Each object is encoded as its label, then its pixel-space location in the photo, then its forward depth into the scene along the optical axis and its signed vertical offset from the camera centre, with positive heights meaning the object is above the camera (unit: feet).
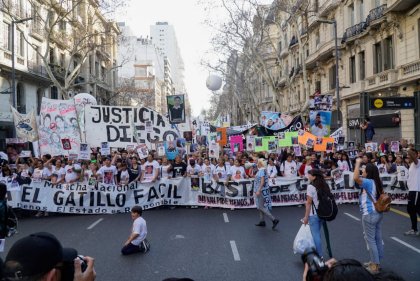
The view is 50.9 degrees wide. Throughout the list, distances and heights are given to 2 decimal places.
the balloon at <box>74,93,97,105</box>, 66.02 +6.98
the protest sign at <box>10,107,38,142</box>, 54.65 +2.36
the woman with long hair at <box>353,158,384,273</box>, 21.58 -3.78
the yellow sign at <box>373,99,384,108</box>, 60.59 +4.25
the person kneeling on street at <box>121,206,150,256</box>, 26.27 -5.83
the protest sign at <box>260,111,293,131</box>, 70.69 +2.60
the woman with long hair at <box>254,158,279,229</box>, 33.86 -4.18
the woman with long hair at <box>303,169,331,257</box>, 23.68 -3.22
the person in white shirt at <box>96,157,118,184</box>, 45.70 -3.14
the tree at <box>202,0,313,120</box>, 91.29 +24.04
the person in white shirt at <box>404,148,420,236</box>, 29.73 -4.08
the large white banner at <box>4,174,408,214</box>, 42.70 -5.48
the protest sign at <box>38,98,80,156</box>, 50.24 +1.87
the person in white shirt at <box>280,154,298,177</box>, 48.03 -3.45
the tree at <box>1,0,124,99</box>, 94.27 +29.31
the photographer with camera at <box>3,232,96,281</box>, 7.16 -1.88
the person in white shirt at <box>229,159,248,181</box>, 46.19 -3.64
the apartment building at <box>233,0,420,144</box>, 79.87 +17.94
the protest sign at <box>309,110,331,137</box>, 62.13 +1.78
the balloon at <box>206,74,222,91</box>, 88.84 +11.42
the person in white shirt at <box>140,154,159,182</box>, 45.78 -3.01
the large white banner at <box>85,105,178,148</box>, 50.08 +1.84
